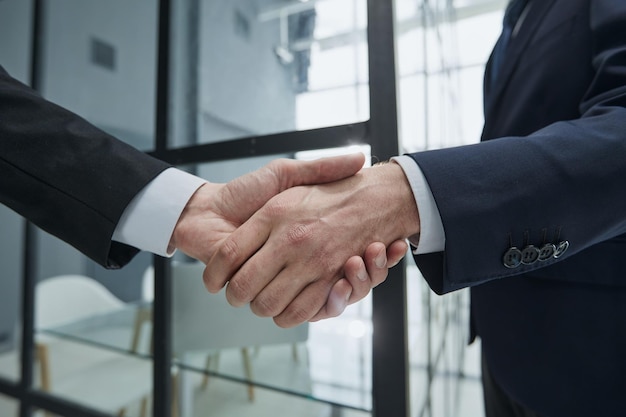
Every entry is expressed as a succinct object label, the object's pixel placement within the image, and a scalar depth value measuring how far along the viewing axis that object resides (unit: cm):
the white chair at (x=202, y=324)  101
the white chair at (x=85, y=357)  132
